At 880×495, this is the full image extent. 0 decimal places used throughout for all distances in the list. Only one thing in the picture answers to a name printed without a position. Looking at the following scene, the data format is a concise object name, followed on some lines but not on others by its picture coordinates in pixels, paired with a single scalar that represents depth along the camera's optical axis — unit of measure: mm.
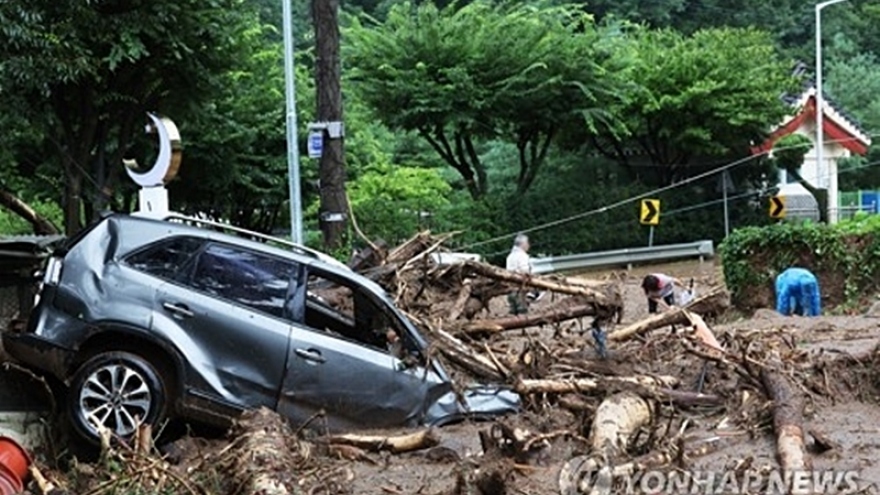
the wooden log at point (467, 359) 10695
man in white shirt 16297
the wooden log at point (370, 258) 13000
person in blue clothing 17062
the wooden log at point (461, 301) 12195
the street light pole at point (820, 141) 34844
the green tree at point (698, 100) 32750
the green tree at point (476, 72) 28656
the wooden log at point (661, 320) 11742
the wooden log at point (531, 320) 11875
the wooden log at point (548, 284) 11820
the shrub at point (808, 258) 18969
